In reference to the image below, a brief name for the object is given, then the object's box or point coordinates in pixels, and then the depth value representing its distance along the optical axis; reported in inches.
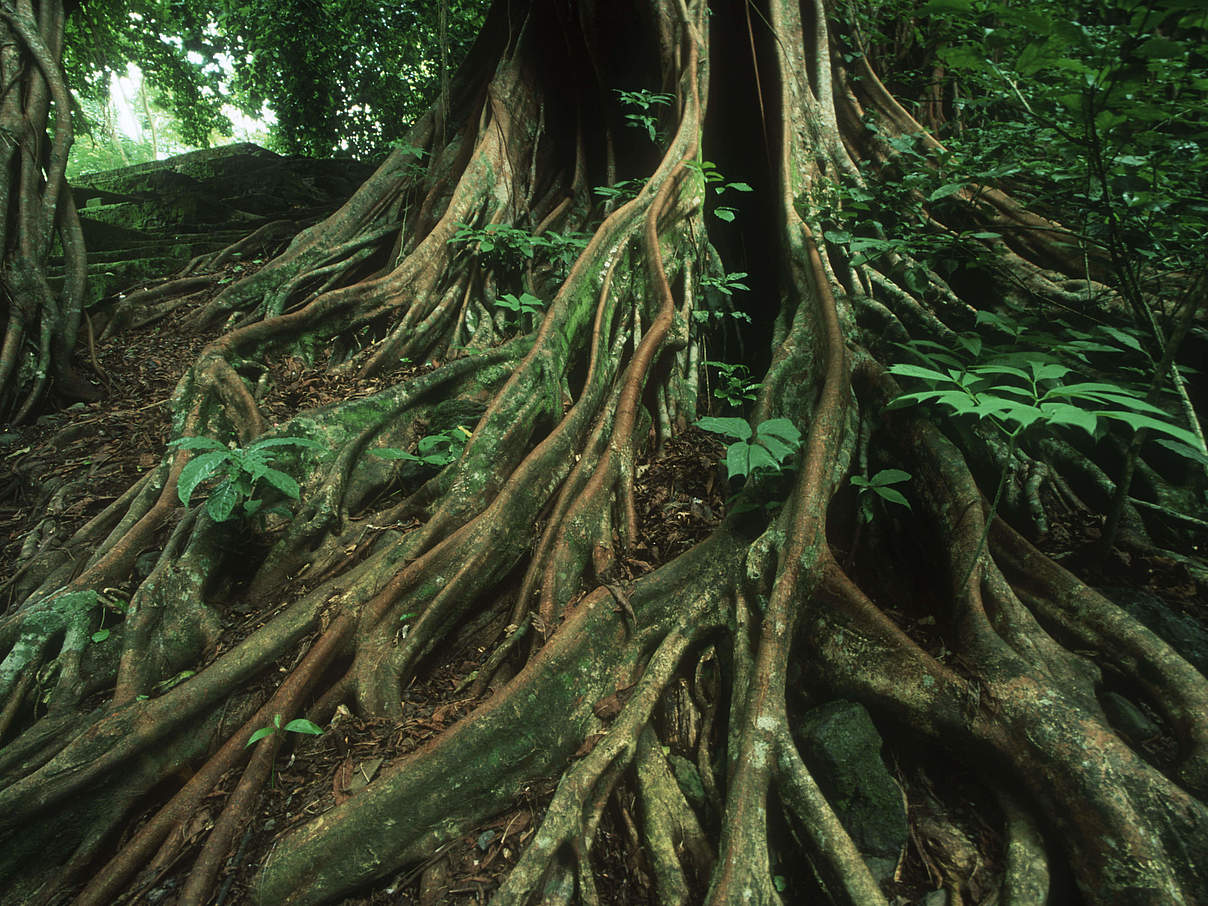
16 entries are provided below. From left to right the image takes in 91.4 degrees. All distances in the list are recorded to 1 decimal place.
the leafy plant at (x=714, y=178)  137.5
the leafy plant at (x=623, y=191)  147.3
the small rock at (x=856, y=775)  60.5
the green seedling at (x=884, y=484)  76.9
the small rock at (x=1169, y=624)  68.2
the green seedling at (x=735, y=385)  125.2
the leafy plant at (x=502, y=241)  151.9
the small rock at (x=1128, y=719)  63.8
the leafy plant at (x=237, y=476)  79.4
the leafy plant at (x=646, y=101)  157.0
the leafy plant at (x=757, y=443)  74.3
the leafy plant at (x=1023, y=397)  52.8
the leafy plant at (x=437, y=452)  97.7
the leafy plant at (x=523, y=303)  137.3
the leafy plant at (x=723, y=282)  136.8
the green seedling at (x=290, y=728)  70.0
